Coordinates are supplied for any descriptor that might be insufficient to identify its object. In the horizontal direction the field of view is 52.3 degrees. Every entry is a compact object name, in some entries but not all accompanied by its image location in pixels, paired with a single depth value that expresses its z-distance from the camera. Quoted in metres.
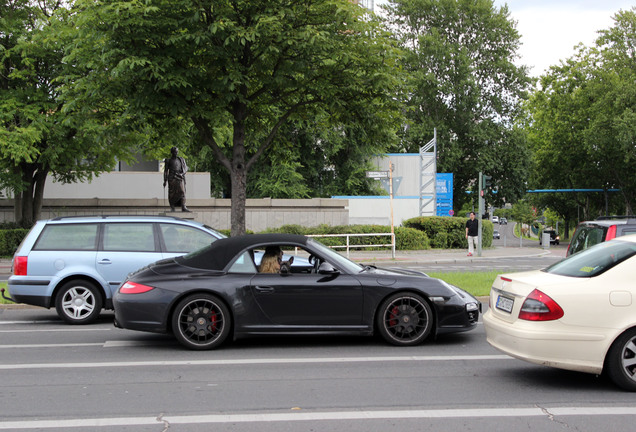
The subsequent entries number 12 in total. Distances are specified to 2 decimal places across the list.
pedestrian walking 28.14
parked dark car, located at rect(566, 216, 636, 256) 10.16
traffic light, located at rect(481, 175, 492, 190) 28.23
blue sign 40.94
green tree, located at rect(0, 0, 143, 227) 22.66
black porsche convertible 7.70
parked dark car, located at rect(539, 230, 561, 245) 58.72
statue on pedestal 21.80
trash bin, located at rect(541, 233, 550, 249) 46.31
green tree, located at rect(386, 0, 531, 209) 48.28
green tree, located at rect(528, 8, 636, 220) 46.50
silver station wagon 9.99
